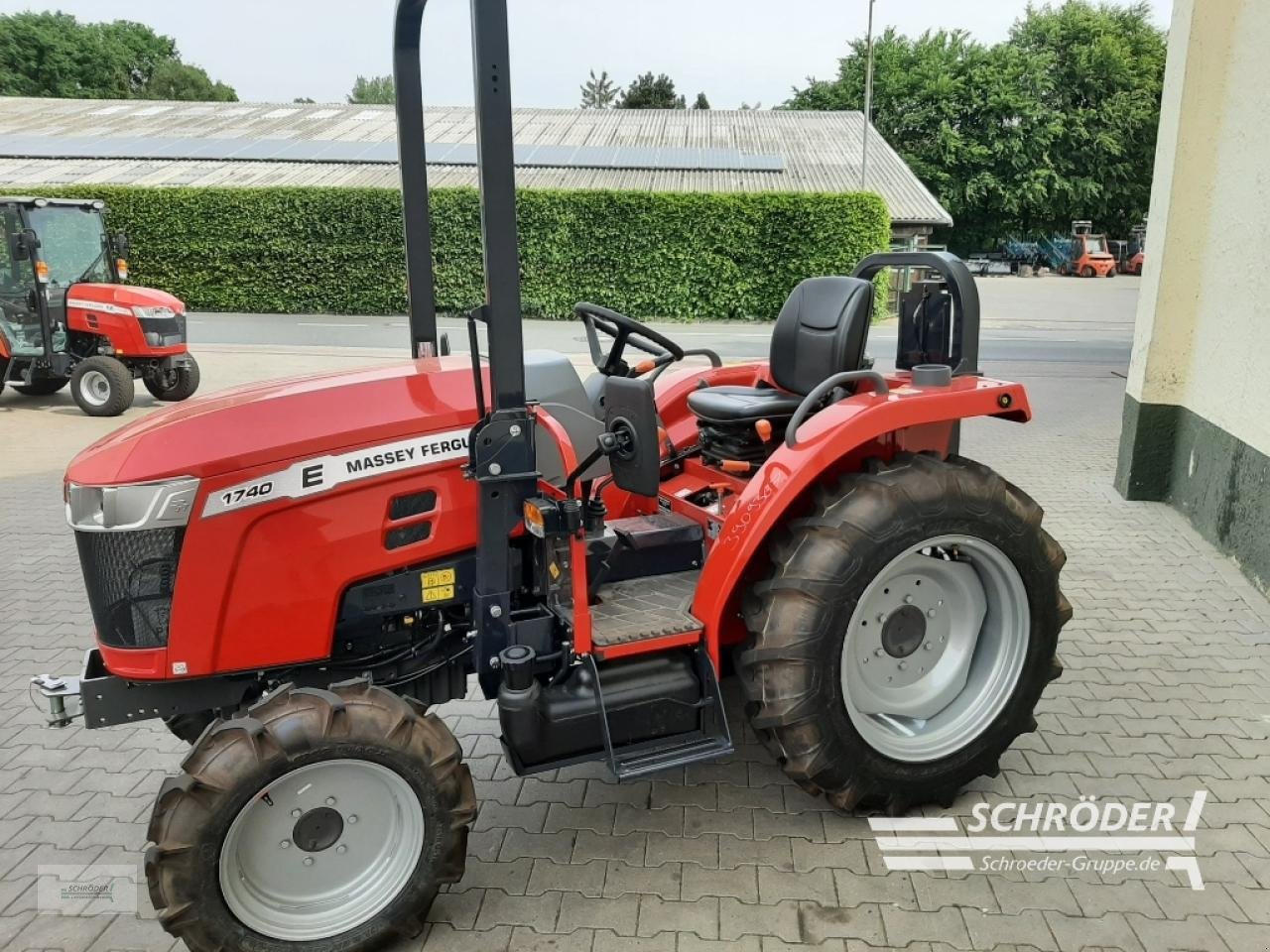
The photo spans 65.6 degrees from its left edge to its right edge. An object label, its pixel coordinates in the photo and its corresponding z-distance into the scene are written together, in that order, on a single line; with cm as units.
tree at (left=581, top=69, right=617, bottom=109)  9450
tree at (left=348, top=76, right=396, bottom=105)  8710
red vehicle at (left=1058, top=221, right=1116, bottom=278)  3600
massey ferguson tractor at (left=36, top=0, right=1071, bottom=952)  225
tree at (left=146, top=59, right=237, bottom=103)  6650
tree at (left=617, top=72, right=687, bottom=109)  6692
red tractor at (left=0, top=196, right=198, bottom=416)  959
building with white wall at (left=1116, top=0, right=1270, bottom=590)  494
